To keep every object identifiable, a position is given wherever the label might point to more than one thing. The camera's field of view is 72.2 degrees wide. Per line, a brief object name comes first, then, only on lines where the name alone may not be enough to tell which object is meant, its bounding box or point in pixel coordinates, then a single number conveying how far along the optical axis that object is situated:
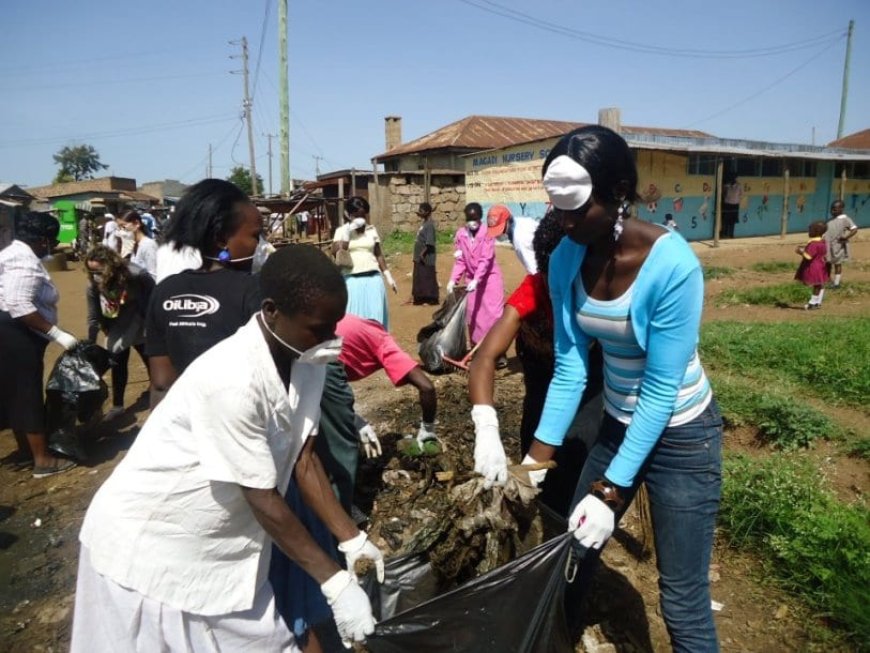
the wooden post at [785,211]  15.69
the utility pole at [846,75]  33.56
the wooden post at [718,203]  14.30
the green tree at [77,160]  56.56
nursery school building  14.08
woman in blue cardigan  1.62
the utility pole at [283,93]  14.84
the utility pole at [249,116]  30.30
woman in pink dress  6.29
